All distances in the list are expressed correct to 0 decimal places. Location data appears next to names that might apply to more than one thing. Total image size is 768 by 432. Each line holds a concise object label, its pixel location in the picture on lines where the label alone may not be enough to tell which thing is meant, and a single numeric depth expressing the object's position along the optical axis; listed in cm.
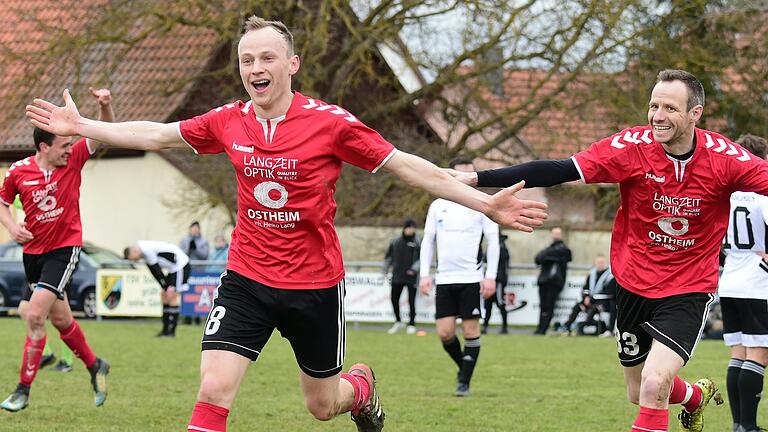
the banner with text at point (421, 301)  2341
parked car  2578
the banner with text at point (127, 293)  2545
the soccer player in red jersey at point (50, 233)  1023
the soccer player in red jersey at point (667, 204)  691
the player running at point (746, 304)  903
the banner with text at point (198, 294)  2467
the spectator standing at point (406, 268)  2231
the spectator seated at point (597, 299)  2178
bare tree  2567
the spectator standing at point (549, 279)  2242
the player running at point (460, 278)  1193
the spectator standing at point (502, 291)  2200
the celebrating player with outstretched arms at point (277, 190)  642
